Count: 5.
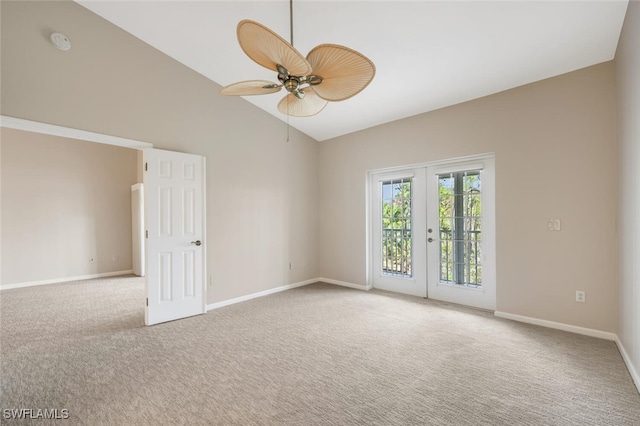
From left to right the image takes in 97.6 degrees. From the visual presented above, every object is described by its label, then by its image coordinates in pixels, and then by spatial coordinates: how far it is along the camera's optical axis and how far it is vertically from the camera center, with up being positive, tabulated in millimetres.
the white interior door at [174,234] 3367 -250
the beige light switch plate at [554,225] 3137 -134
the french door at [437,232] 3828 -277
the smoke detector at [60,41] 2752 +1737
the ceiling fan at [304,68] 1626 +974
